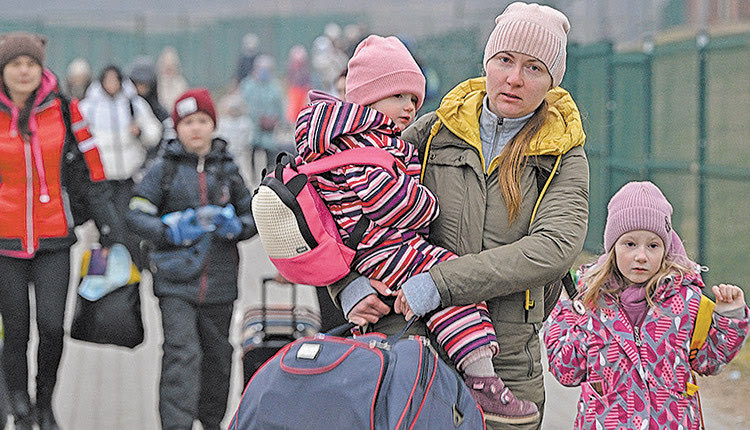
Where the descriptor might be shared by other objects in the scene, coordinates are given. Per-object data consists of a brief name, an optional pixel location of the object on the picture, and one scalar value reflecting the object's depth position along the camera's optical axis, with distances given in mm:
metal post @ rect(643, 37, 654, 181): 21045
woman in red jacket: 12033
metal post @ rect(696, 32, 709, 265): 18114
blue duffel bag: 5736
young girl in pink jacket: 7748
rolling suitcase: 11593
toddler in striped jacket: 6734
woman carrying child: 6685
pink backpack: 6859
